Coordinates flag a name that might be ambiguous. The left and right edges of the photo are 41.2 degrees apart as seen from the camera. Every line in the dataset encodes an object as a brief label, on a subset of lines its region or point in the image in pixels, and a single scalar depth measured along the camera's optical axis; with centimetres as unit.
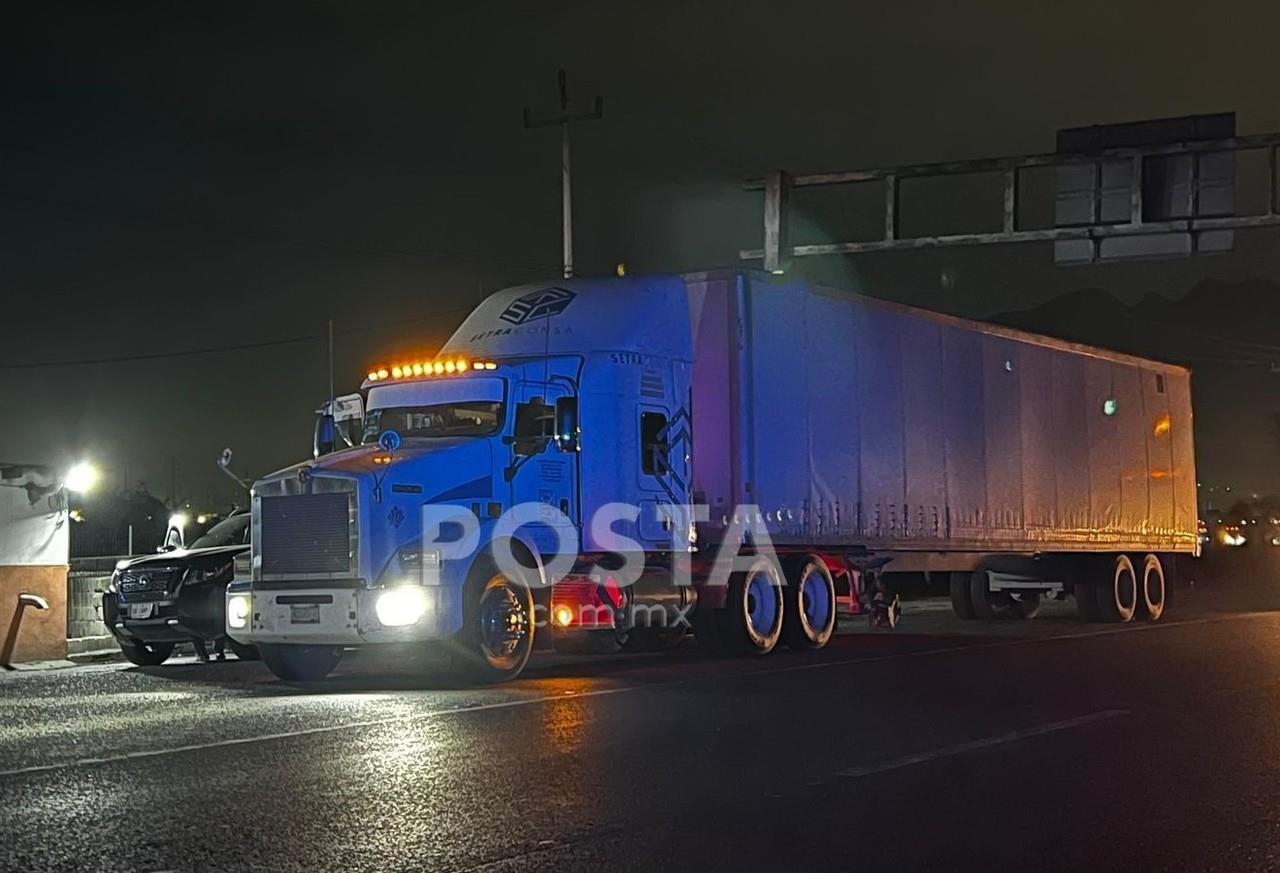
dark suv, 1878
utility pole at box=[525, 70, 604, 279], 3862
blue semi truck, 1567
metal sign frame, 2127
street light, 2080
